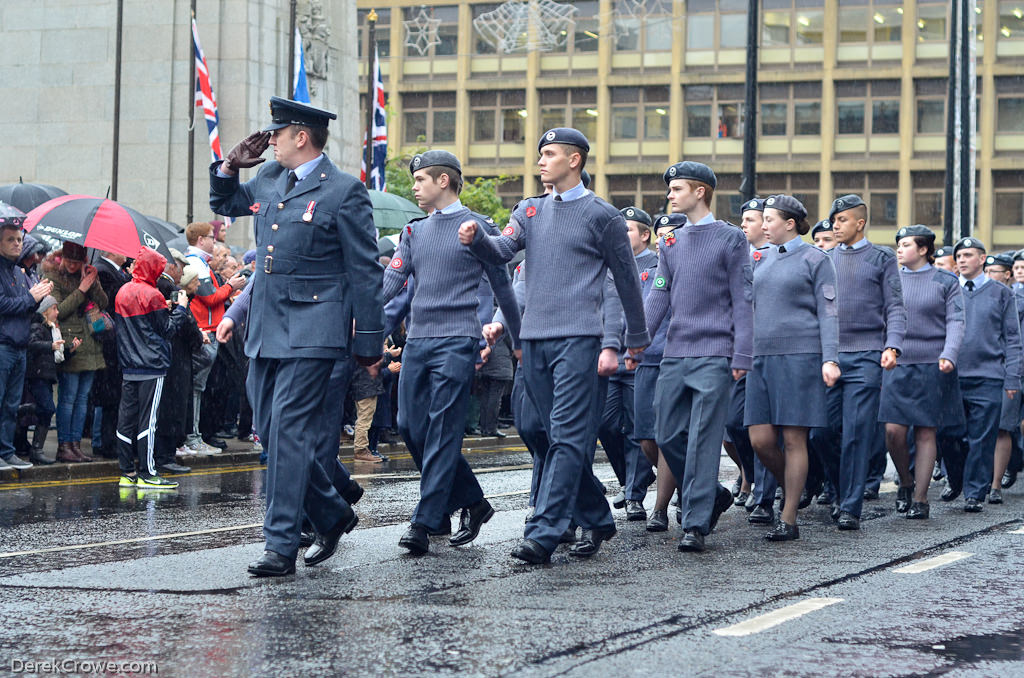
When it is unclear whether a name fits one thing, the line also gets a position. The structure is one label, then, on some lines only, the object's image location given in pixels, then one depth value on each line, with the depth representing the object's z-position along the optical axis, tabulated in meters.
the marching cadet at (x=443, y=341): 8.24
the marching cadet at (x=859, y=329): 10.44
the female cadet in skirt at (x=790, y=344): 9.51
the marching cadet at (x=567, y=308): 7.92
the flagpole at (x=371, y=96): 30.50
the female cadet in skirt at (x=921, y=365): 11.21
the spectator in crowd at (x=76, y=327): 13.21
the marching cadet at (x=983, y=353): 12.52
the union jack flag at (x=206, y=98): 24.34
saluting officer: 7.23
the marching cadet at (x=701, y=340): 8.64
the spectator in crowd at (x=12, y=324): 12.62
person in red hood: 12.28
